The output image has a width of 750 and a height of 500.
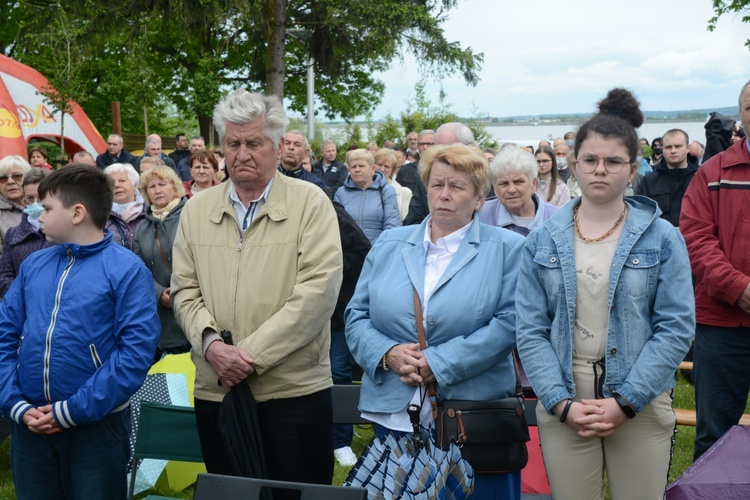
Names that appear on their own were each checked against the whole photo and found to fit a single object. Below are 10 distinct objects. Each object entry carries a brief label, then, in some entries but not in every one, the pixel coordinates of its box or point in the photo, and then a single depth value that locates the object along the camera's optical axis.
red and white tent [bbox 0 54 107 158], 17.80
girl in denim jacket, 2.86
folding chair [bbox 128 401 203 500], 4.04
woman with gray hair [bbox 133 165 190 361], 5.15
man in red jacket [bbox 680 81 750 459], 3.80
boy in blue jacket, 3.23
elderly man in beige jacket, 3.22
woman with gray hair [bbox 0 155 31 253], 5.79
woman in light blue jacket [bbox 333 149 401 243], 7.43
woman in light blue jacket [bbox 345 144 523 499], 3.10
